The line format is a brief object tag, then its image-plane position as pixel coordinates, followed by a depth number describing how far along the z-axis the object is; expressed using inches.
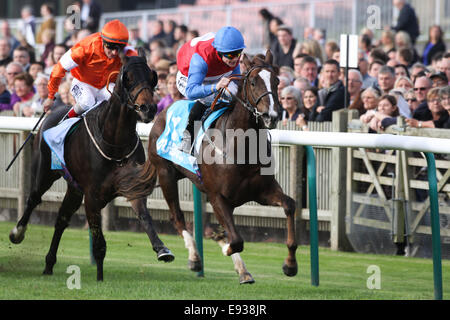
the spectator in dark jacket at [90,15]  1254.9
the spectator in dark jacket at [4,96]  883.0
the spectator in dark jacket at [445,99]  668.1
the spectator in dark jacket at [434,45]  960.9
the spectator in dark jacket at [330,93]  755.1
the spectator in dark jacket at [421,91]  709.3
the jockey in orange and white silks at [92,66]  558.9
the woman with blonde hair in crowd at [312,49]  928.9
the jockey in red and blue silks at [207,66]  492.7
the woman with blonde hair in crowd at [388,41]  972.6
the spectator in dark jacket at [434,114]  670.5
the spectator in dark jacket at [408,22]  1020.5
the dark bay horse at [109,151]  519.8
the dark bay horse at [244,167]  469.1
